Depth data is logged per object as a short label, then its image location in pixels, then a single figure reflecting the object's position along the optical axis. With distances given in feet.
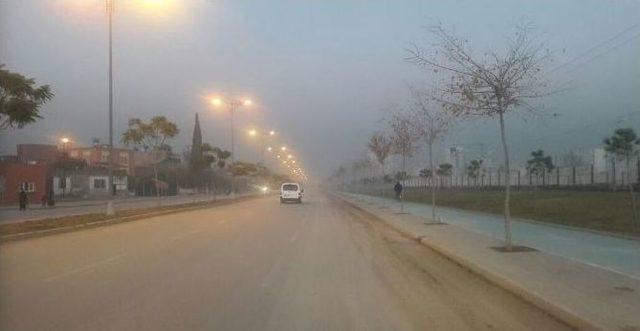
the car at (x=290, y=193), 202.28
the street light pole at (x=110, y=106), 103.71
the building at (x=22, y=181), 180.75
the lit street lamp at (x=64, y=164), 217.15
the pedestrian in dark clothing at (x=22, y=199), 145.48
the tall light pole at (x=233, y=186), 314.06
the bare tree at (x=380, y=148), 164.55
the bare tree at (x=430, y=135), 99.25
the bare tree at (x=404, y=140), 120.57
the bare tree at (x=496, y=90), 55.52
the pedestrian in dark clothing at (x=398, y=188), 180.73
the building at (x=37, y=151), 294.46
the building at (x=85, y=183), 223.30
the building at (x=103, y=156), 329.81
